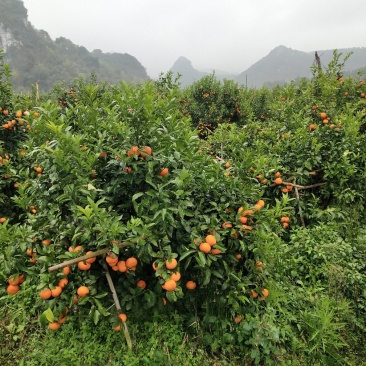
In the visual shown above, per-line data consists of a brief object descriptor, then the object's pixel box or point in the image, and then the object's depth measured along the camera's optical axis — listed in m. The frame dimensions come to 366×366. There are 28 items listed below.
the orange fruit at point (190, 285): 2.24
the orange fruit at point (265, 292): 2.49
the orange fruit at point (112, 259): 1.94
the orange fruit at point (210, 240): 2.05
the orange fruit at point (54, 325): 1.97
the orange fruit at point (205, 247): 2.01
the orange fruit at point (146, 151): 2.07
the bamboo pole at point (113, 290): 2.09
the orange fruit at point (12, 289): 2.12
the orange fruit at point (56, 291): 1.90
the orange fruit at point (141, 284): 2.22
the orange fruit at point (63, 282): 1.96
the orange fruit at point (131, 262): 1.96
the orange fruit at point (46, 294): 1.89
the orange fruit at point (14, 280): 2.11
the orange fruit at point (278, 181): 3.61
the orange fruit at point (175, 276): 1.93
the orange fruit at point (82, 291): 1.92
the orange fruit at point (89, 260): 1.95
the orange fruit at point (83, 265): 1.91
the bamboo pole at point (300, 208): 3.75
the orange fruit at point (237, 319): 2.42
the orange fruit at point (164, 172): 2.11
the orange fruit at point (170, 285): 1.87
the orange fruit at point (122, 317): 2.07
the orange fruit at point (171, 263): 1.94
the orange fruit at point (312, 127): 4.35
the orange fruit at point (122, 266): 1.97
